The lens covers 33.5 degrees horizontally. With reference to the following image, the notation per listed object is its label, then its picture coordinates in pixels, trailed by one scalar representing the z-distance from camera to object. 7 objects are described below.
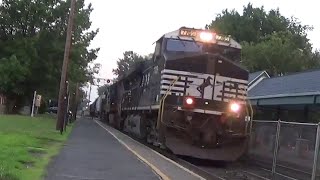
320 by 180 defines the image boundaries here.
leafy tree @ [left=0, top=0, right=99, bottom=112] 45.84
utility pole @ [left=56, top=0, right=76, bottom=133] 29.57
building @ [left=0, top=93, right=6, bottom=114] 55.22
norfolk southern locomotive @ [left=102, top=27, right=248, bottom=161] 18.47
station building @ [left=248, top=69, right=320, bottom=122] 27.91
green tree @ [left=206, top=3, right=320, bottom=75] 65.19
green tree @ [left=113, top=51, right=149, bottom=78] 151.25
